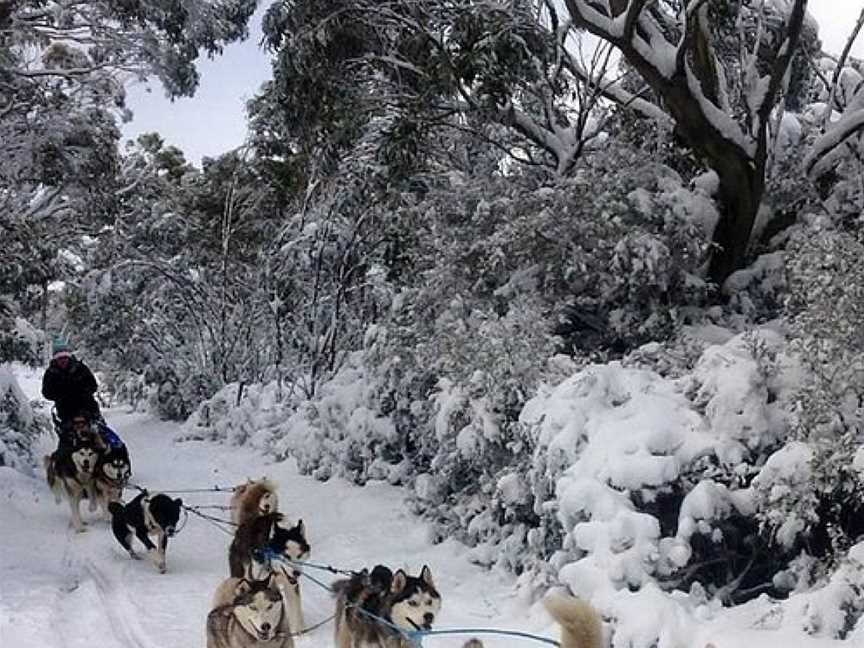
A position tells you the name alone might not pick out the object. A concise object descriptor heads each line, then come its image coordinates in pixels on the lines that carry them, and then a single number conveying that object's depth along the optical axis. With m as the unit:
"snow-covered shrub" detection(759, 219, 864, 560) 5.36
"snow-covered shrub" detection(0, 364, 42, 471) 11.62
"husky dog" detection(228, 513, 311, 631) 6.27
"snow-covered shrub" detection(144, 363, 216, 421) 20.19
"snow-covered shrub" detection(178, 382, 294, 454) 15.23
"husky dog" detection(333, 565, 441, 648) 5.16
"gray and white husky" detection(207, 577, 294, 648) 4.94
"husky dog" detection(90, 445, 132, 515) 9.48
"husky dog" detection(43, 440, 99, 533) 9.45
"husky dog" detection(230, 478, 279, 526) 7.34
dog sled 10.01
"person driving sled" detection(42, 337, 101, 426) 10.86
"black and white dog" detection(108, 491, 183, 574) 7.87
